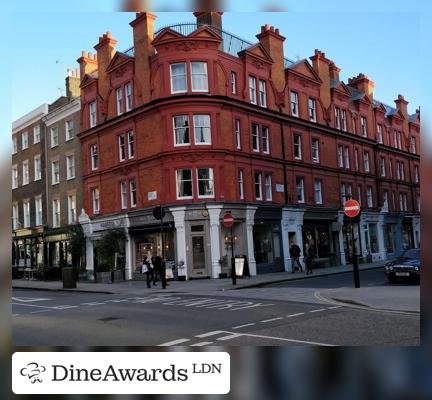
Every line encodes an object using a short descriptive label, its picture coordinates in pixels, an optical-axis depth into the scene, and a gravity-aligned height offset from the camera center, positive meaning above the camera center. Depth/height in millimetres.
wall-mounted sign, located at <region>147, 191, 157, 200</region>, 24061 +2840
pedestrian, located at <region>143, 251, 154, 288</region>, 19312 -781
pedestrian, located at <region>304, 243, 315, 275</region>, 22891 -998
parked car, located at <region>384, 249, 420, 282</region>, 14406 -1062
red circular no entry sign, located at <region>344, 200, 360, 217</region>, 12489 +811
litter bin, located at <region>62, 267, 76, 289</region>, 19891 -1040
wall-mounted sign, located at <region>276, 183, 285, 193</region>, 26933 +3184
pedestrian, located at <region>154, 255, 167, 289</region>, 18566 -710
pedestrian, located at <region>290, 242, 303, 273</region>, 24372 -699
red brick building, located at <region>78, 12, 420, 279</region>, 23031 +5522
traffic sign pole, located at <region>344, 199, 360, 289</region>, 12492 +807
